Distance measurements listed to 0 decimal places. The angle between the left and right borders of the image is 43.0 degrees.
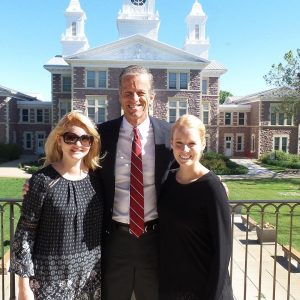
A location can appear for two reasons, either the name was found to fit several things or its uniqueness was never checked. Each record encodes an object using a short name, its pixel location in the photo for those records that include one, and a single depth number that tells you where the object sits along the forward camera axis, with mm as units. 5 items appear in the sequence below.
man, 3227
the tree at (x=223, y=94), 87488
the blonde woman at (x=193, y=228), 2721
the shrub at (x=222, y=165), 27234
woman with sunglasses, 2883
